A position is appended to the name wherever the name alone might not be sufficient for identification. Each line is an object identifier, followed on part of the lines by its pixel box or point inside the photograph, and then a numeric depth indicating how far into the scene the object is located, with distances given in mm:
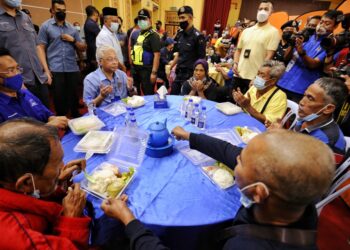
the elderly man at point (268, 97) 2248
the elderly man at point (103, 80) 2270
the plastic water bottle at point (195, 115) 1958
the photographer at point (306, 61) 2822
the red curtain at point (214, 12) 10084
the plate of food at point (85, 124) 1676
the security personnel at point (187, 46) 3402
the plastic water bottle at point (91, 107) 2078
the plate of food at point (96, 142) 1461
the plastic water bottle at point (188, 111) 2080
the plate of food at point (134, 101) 2283
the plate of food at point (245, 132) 1707
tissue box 2322
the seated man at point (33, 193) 750
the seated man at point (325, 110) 1522
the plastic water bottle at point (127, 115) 1882
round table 1022
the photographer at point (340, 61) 2539
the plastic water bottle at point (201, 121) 1901
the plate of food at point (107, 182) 1118
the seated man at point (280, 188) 656
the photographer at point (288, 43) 3312
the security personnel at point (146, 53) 3682
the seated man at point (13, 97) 1631
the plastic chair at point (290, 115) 2210
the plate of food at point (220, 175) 1216
